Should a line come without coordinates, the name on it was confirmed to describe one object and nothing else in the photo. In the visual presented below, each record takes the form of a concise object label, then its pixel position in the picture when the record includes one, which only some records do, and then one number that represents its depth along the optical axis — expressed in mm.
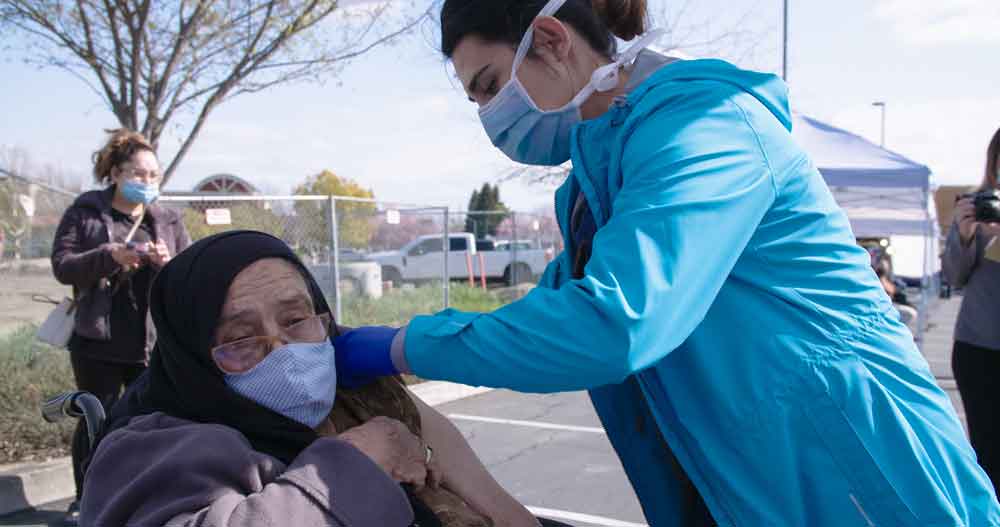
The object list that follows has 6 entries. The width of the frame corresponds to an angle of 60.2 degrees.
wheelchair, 2192
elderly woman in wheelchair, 1560
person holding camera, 3385
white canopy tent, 8773
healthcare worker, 1085
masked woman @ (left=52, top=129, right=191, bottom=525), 4207
